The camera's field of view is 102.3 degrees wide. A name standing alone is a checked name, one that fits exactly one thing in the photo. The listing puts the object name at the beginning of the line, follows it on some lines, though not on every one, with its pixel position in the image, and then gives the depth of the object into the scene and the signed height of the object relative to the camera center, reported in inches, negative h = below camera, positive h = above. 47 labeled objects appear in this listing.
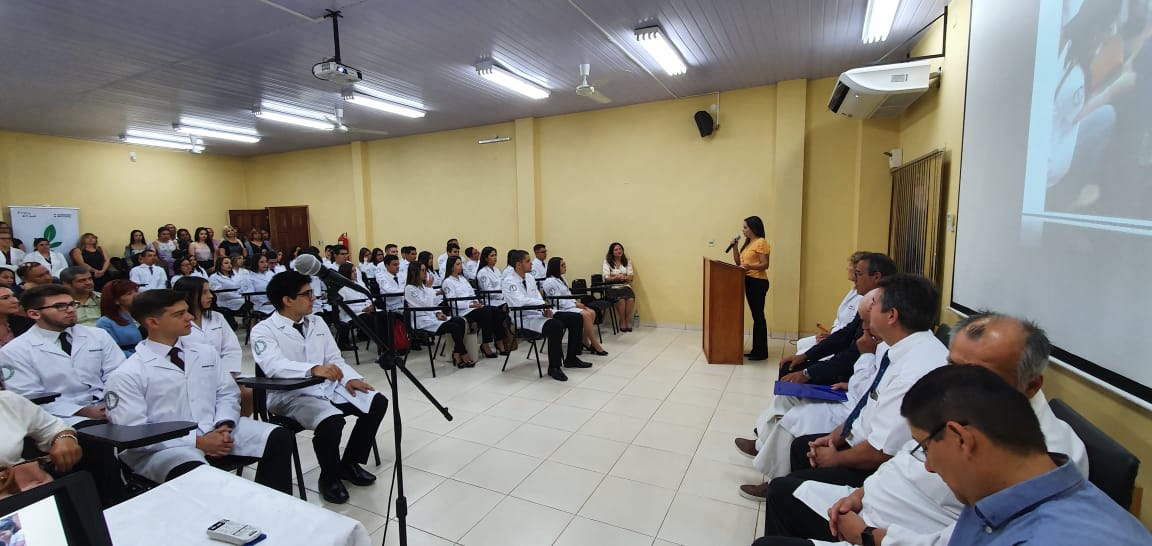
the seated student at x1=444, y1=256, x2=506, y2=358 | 199.0 -35.0
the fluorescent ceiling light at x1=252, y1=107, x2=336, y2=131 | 241.0 +61.2
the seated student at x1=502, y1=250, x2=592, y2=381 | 176.4 -37.5
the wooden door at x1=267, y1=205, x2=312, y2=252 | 374.0 +3.2
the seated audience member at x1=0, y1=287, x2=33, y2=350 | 95.4 -15.5
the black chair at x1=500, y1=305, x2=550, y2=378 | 182.2 -41.0
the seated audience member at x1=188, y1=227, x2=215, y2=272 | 319.3 -11.5
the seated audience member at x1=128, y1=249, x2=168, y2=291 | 242.4 -21.3
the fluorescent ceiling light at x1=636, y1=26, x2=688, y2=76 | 151.3 +63.1
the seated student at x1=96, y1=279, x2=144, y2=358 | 116.5 -20.5
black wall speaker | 228.8 +50.5
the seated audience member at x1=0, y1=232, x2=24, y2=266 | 243.0 -9.2
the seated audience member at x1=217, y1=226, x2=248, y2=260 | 322.7 -8.3
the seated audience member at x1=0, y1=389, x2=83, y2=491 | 59.6 -28.4
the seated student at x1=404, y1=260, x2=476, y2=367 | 191.2 -38.1
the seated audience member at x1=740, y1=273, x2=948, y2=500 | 62.8 -22.8
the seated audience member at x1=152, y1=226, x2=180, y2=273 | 310.2 -10.5
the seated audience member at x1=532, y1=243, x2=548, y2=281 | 255.8 -19.5
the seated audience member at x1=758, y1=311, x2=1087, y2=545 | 50.7 -28.8
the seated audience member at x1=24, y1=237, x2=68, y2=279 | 255.4 -11.9
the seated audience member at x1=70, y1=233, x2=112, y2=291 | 285.6 -12.9
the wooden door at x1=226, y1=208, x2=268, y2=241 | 393.4 +10.6
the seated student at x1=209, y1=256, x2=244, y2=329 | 235.8 -28.9
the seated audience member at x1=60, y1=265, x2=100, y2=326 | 142.6 -14.3
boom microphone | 58.2 -5.1
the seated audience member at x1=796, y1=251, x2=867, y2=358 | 117.0 -23.4
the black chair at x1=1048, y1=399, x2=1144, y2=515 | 47.7 -26.1
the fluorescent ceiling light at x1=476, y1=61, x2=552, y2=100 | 181.8 +62.7
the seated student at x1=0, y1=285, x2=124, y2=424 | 87.8 -24.2
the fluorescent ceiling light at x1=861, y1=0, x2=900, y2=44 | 130.0 +61.1
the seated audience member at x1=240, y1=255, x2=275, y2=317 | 253.6 -25.1
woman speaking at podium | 191.9 -21.1
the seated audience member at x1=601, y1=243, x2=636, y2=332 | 248.4 -28.1
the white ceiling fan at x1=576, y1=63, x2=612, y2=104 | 174.6 +52.2
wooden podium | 183.0 -35.0
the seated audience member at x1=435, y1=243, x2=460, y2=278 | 249.8 -16.1
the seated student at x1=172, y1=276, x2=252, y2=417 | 109.8 -22.8
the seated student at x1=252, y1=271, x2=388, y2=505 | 96.3 -35.2
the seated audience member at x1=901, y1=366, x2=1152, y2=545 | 30.4 -18.1
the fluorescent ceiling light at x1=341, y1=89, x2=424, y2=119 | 191.6 +61.4
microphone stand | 62.1 -19.9
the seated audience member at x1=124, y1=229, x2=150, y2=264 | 298.5 -7.9
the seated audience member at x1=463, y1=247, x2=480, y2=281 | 256.2 -18.8
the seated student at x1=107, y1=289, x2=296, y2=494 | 74.7 -29.3
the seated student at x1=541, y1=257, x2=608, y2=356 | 203.5 -34.8
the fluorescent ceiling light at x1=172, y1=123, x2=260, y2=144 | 280.4 +62.6
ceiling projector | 143.0 +49.4
